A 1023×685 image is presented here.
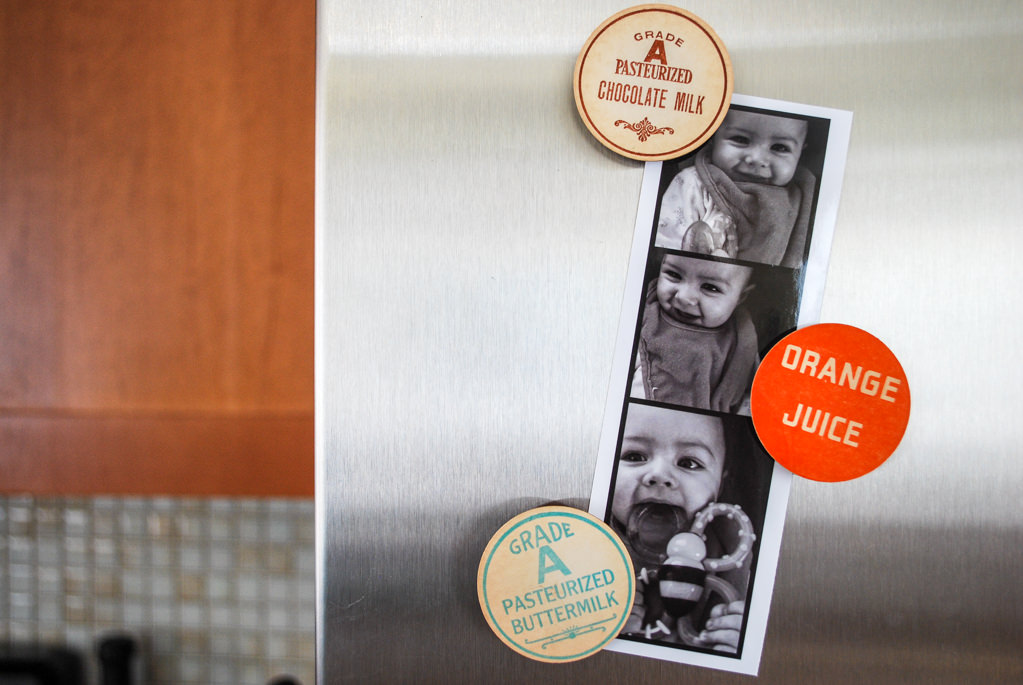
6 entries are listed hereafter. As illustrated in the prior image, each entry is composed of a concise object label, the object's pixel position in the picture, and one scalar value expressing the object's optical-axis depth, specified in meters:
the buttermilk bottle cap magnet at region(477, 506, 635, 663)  0.40
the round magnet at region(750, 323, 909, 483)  0.40
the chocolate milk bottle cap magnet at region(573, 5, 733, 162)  0.40
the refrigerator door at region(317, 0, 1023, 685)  0.40
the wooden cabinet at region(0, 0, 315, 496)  0.73
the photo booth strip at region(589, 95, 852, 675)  0.40
